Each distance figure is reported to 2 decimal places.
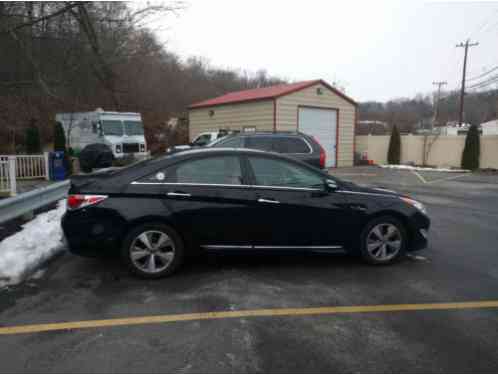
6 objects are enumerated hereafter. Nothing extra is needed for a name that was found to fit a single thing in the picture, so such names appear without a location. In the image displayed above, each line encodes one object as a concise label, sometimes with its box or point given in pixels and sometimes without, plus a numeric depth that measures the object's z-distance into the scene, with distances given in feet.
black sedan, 14.35
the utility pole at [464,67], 125.41
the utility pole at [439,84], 193.61
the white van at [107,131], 54.90
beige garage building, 59.41
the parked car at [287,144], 29.22
